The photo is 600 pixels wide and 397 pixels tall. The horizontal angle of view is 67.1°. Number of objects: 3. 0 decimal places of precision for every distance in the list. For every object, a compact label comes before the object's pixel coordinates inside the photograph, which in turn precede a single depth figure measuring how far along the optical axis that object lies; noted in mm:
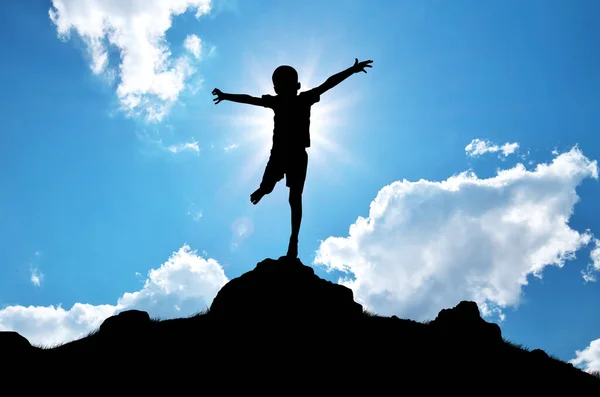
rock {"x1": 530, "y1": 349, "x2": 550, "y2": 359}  9750
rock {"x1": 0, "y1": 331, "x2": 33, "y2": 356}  7613
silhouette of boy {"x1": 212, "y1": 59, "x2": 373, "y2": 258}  10281
